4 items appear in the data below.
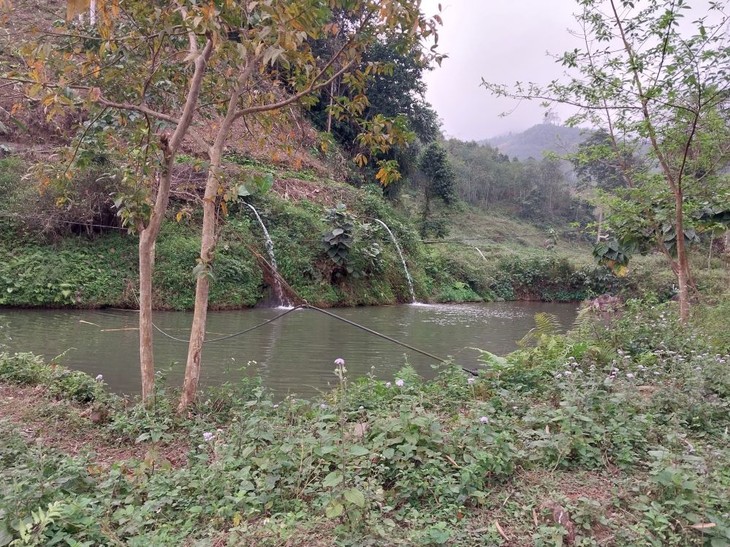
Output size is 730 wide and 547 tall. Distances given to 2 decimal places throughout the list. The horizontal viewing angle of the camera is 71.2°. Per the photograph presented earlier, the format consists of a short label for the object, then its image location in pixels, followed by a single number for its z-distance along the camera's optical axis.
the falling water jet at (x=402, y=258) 18.17
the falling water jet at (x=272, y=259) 15.01
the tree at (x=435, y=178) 26.81
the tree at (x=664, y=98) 5.84
